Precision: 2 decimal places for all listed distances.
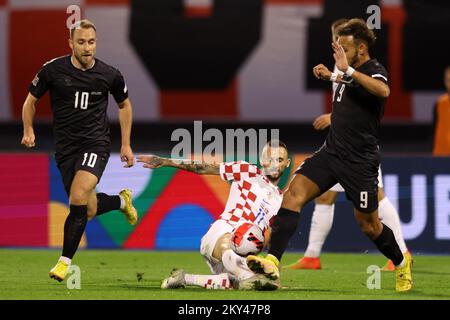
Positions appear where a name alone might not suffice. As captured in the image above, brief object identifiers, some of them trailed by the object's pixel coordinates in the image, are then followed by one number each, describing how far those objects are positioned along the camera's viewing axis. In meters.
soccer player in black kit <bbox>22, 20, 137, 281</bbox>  17.70
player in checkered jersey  15.90
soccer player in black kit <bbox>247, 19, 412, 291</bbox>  16.25
